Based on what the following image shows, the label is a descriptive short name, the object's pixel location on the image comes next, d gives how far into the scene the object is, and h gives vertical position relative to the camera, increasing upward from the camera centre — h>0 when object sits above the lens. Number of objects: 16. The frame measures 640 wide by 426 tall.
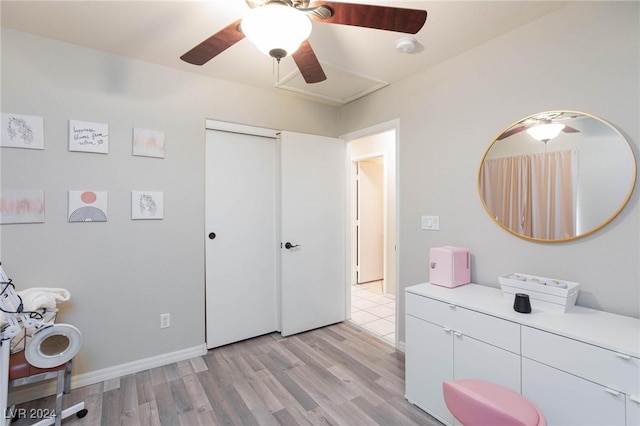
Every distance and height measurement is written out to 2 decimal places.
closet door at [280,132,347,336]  3.08 -0.18
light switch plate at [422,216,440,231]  2.49 -0.08
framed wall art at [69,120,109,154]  2.17 +0.58
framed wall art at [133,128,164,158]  2.40 +0.59
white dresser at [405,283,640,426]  1.24 -0.70
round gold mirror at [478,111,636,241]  1.60 +0.23
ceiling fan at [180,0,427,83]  1.17 +0.83
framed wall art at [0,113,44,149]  1.97 +0.56
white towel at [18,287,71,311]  1.81 -0.53
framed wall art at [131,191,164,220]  2.40 +0.08
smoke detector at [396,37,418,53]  2.07 +1.21
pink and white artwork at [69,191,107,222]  2.18 +0.06
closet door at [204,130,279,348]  2.80 -0.23
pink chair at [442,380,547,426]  1.21 -0.85
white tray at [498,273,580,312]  1.59 -0.44
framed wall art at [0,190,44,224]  1.98 +0.06
